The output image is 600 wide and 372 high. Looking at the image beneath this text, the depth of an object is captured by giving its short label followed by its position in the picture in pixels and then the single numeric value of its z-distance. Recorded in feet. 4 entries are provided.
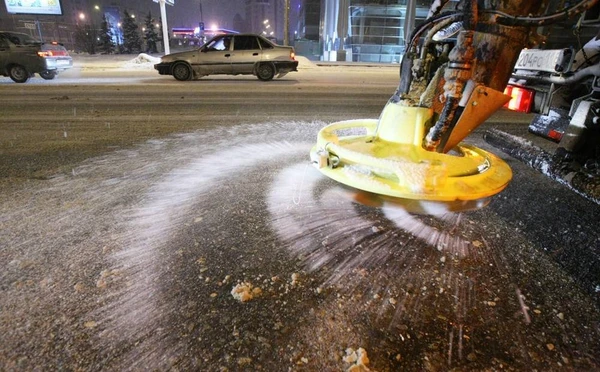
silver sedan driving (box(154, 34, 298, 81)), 40.16
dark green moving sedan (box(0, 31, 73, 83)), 38.47
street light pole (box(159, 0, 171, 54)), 67.31
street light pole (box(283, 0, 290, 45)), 82.93
